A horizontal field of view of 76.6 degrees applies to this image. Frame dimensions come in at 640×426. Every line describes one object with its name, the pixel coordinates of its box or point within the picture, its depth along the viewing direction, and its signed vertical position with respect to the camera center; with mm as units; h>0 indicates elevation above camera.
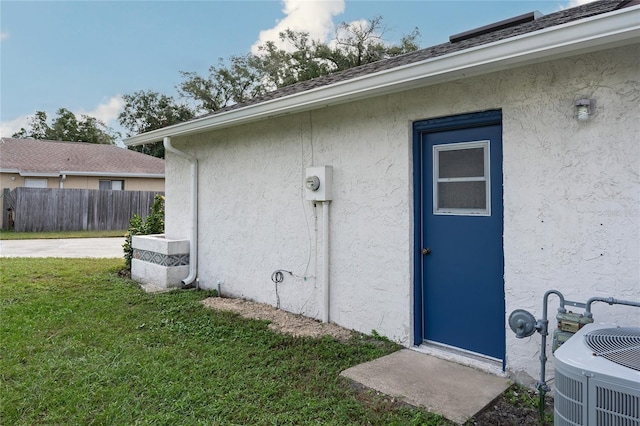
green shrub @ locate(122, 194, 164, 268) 8508 -223
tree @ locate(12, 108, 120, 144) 37156 +8346
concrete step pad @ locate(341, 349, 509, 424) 2930 -1344
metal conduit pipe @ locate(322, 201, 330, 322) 4867 -534
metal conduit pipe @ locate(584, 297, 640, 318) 2686 -563
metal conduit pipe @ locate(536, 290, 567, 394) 2863 -859
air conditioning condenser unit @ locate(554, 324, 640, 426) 1684 -720
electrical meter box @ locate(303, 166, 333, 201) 4801 +414
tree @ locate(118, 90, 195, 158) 33344 +8789
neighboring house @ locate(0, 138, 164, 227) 19339 +2590
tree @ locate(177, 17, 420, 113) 24172 +10390
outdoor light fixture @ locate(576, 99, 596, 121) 3016 +826
